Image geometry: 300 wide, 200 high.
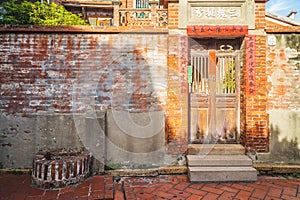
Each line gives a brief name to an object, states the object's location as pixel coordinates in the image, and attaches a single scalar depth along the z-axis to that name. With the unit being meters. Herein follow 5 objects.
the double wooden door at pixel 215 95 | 5.04
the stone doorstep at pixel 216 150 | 4.74
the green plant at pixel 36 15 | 5.48
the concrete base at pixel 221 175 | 4.20
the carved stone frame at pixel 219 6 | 4.67
